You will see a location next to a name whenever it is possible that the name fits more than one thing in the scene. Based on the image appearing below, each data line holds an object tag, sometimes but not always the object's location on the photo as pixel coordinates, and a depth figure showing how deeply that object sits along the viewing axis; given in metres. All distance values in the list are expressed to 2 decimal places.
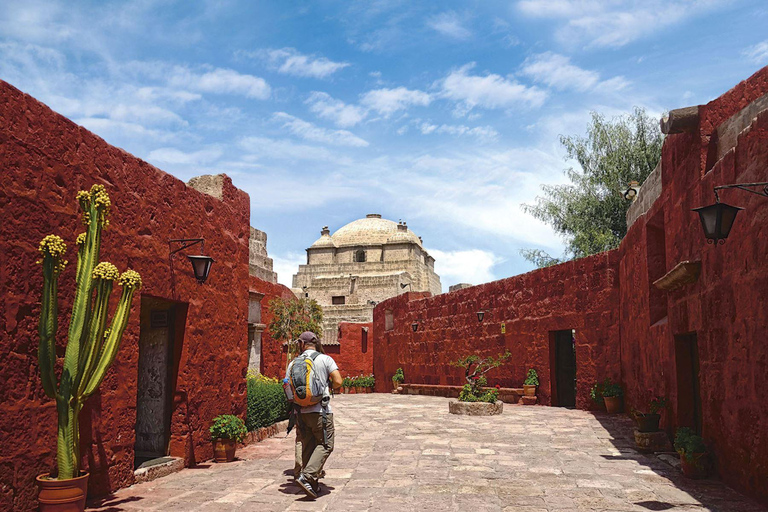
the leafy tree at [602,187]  23.69
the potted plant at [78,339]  4.64
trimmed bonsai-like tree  13.01
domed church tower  39.25
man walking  6.10
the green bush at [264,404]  9.59
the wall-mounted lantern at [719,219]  5.34
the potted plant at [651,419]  8.19
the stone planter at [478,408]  12.66
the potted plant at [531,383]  15.18
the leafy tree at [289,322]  16.55
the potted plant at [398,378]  20.97
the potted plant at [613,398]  12.49
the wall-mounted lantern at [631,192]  13.33
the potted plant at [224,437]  7.86
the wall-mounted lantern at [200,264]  7.06
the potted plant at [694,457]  6.45
